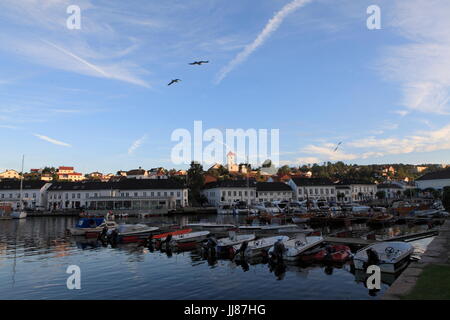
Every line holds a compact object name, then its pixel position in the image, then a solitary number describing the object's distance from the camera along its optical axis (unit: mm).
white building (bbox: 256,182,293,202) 105062
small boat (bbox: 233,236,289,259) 27111
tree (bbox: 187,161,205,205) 107938
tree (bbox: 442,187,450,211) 33406
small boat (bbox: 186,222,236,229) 47062
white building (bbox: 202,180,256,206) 101562
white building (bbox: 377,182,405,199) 136638
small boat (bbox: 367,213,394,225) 50412
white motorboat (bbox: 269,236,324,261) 24812
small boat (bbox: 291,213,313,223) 57062
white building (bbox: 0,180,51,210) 95969
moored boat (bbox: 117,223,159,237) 39719
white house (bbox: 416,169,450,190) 116375
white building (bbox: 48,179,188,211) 95812
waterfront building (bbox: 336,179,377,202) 113688
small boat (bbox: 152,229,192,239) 35553
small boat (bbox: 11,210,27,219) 77188
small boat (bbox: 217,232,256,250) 29377
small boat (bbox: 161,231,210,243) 34188
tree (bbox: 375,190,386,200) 112931
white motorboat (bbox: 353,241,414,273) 20719
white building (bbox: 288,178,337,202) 107125
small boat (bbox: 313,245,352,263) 24547
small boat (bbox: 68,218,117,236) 44062
